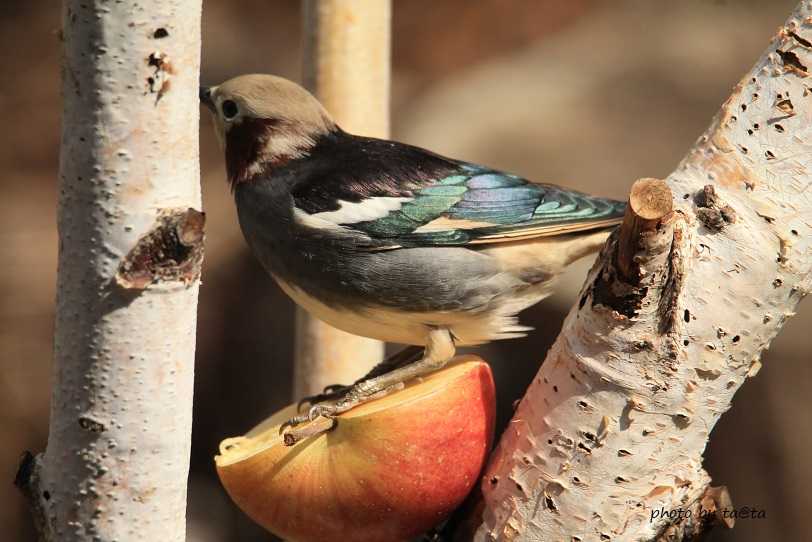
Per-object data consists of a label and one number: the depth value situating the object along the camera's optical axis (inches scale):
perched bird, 172.7
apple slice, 171.1
